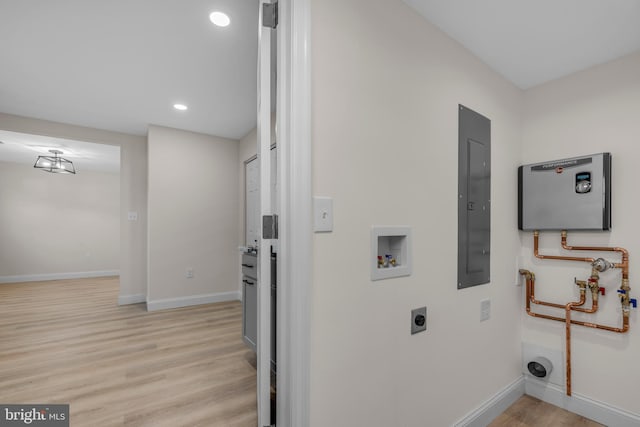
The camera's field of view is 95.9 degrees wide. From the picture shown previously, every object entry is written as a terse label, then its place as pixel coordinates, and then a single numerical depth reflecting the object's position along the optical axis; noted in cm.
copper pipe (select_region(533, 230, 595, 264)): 194
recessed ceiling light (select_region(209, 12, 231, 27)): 192
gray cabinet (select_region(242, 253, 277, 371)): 223
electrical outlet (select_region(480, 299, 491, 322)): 183
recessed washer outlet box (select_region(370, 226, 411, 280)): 128
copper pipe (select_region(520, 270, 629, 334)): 177
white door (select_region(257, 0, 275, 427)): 113
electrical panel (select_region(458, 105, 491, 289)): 170
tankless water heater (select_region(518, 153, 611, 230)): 183
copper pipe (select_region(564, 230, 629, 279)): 177
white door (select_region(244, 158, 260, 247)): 416
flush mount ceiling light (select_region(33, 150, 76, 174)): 510
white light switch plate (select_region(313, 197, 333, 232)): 110
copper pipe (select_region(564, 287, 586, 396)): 196
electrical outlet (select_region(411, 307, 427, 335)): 143
